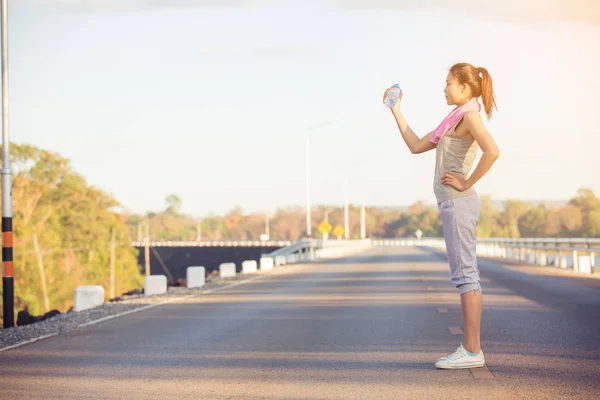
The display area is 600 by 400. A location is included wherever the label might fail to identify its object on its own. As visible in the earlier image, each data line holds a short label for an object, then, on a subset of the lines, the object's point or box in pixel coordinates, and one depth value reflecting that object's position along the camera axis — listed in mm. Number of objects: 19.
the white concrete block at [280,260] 42669
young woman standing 7359
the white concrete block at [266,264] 37531
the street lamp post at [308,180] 64869
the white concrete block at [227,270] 30750
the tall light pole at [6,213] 14648
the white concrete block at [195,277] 24984
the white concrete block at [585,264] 30062
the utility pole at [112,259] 93781
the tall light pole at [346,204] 107688
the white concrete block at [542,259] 37594
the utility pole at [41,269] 78312
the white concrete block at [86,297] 17734
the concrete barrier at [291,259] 46616
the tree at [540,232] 196100
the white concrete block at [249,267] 34984
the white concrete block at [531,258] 40438
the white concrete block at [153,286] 22156
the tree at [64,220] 85625
